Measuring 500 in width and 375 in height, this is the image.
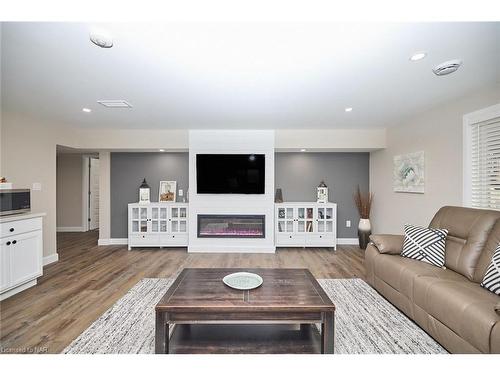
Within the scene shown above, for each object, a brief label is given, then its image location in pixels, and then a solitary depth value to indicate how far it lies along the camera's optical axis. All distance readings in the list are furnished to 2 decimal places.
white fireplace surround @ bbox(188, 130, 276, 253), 4.43
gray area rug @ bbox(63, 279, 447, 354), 1.72
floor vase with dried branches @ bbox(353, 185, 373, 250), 4.59
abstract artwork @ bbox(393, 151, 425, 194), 3.42
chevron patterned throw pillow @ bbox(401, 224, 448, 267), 2.30
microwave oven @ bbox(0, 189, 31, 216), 2.63
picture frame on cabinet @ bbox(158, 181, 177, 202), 4.97
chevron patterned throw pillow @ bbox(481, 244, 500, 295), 1.67
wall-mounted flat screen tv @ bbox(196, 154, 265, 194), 4.41
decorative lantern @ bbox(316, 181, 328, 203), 4.85
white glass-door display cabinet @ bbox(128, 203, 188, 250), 4.65
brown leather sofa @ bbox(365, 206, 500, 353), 1.45
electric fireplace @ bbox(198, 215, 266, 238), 4.51
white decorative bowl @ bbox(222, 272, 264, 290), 1.77
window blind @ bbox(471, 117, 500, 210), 2.42
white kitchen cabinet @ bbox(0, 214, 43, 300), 2.49
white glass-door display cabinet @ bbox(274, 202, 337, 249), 4.62
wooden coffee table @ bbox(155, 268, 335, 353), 1.47
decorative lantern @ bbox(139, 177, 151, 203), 4.79
